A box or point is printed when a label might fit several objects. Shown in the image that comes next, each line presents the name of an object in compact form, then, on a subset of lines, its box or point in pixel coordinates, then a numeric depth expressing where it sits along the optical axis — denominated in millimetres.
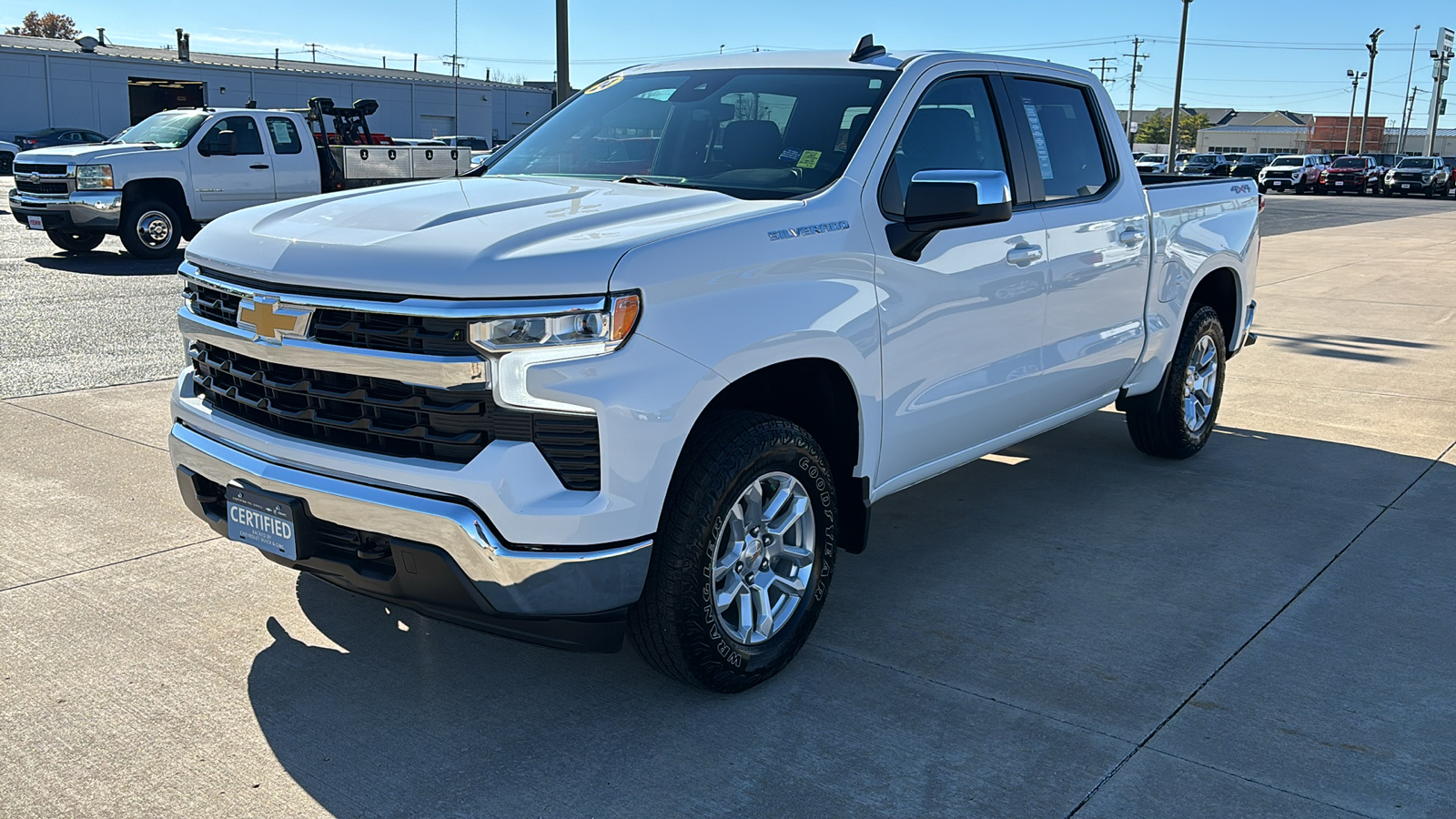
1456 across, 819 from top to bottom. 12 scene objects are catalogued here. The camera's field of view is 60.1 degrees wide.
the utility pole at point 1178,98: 50625
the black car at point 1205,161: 47666
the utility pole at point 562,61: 17344
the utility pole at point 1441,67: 81750
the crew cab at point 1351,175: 52500
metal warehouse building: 48406
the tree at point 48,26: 102812
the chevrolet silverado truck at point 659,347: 3107
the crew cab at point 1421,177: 51188
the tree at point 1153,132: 146662
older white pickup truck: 14883
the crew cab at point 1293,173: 52906
